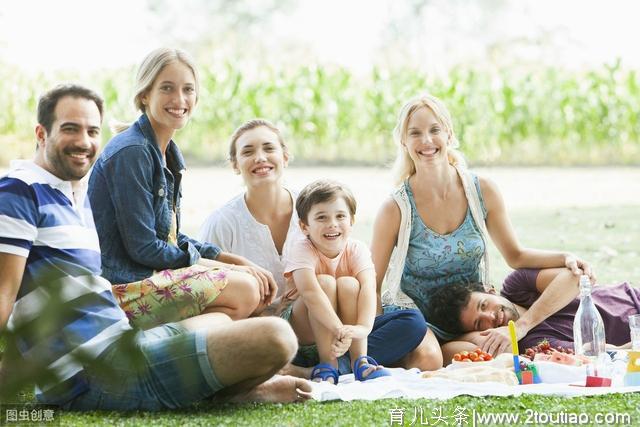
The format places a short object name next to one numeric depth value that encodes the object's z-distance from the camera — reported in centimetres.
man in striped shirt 465
